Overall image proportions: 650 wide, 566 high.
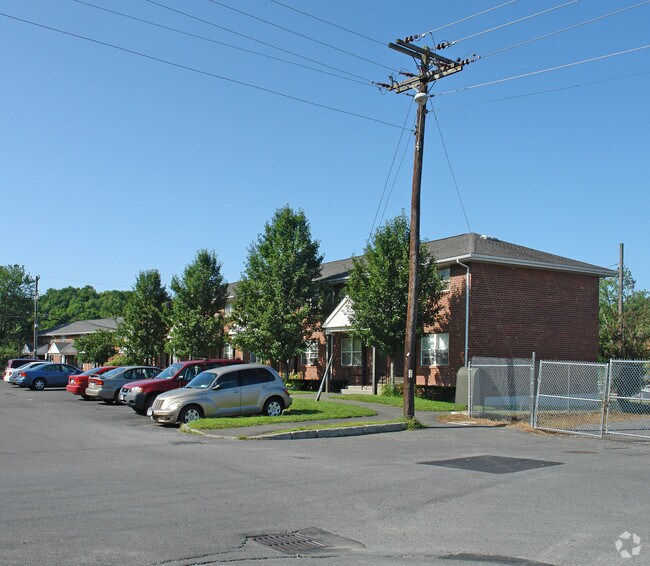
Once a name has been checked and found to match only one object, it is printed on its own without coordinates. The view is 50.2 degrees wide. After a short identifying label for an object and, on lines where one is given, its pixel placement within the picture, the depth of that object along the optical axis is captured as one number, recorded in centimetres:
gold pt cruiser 1808
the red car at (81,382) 2903
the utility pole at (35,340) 6729
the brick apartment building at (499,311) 2775
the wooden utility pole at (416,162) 1892
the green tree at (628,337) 3319
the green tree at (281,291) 3241
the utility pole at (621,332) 3322
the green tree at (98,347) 5594
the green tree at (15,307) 8906
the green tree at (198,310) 3975
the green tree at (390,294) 2709
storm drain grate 668
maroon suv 2169
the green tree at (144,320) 4608
